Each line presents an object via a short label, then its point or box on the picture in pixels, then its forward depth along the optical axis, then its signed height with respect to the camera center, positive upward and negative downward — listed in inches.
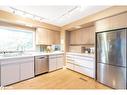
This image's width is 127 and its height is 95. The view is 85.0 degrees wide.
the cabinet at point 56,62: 125.9 -26.9
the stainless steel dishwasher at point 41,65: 107.2 -27.5
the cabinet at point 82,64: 98.5 -27.3
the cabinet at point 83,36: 116.6 +22.2
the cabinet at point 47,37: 122.3 +21.9
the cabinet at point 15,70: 76.7 -27.0
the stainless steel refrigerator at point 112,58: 67.8 -11.5
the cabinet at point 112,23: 68.5 +27.6
